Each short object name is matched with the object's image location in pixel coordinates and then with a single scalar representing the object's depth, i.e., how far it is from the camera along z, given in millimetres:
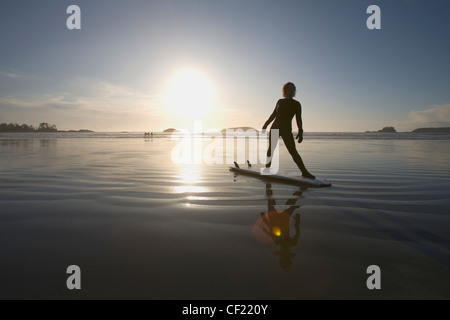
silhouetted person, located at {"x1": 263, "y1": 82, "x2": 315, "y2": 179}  7105
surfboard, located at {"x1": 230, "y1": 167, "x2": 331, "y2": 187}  6160
